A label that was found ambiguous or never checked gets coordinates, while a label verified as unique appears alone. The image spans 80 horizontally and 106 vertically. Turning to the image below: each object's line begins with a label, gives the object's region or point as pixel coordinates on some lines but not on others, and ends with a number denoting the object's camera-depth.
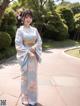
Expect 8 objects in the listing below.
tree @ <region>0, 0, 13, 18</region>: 8.43
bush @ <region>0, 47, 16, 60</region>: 7.44
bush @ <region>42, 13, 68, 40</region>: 13.65
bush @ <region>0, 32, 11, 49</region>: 7.81
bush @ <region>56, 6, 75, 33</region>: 15.63
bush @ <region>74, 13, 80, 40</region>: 16.38
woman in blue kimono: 2.97
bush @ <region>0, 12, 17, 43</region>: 8.98
